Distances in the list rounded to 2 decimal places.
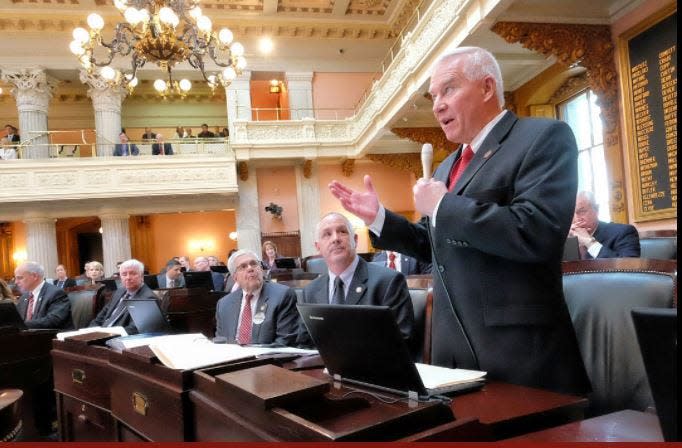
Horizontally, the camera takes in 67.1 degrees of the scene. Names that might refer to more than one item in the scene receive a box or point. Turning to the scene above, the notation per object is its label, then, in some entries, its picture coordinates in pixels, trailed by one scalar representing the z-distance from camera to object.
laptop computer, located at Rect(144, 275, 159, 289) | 7.21
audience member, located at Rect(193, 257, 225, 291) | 6.84
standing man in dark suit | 1.11
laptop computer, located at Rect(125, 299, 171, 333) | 2.63
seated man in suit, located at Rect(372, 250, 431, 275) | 4.55
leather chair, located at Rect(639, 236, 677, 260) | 3.19
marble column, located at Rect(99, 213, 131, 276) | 12.35
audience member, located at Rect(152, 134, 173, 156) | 12.35
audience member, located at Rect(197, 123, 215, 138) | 13.66
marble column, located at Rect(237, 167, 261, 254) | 13.52
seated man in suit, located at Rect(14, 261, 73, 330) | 4.14
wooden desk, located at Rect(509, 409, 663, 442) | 0.81
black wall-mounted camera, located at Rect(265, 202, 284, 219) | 13.62
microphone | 1.17
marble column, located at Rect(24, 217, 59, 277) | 12.10
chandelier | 5.87
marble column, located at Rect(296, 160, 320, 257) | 13.81
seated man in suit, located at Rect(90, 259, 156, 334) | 3.90
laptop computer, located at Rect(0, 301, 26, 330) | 3.32
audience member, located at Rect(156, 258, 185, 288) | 7.00
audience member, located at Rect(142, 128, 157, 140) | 13.98
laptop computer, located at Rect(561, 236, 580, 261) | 3.18
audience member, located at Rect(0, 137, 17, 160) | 11.73
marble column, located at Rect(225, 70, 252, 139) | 13.39
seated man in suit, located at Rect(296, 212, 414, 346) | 2.04
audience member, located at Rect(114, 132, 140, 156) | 12.26
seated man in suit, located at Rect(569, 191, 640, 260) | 3.32
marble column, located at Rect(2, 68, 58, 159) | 12.69
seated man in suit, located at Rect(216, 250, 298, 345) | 2.73
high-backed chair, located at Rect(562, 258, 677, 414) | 1.26
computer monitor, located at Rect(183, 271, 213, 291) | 5.86
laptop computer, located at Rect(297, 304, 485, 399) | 0.96
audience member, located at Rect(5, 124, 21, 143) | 12.67
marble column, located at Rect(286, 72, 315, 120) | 14.09
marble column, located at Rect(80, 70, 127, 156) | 12.91
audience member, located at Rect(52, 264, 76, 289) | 8.55
